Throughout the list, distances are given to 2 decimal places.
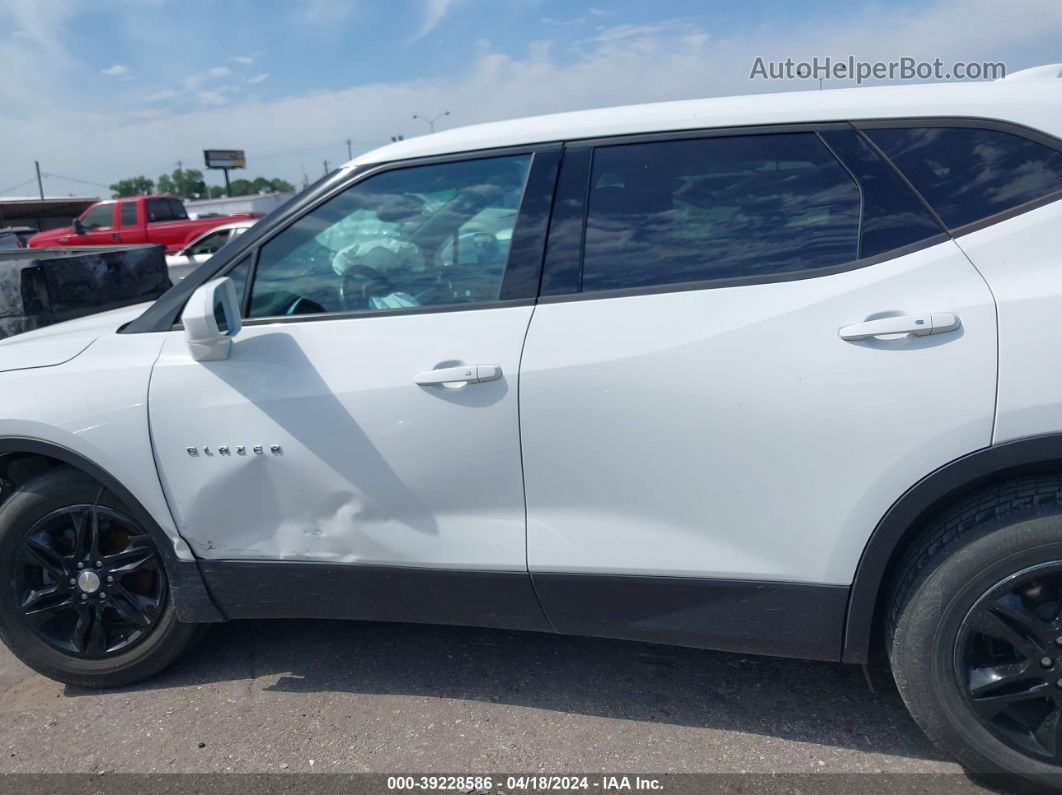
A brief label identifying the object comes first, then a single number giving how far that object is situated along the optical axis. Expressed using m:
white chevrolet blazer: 2.20
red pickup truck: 18.45
